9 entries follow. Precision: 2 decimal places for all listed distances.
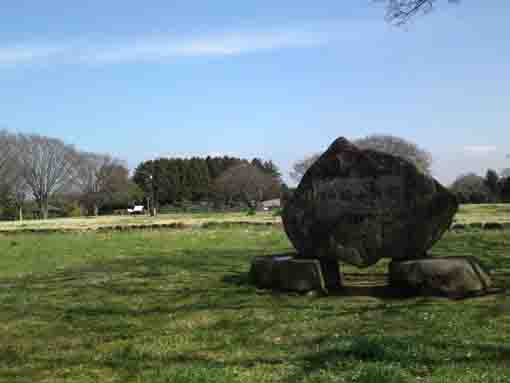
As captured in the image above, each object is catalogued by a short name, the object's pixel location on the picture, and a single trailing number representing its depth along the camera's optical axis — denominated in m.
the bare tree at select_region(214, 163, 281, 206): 97.06
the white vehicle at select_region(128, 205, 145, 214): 89.81
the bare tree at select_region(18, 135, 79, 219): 79.31
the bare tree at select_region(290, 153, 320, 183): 90.12
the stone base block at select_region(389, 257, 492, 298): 9.03
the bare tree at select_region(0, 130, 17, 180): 74.75
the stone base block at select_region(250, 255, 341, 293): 9.86
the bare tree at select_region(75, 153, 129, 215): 90.00
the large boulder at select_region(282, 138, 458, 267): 9.64
